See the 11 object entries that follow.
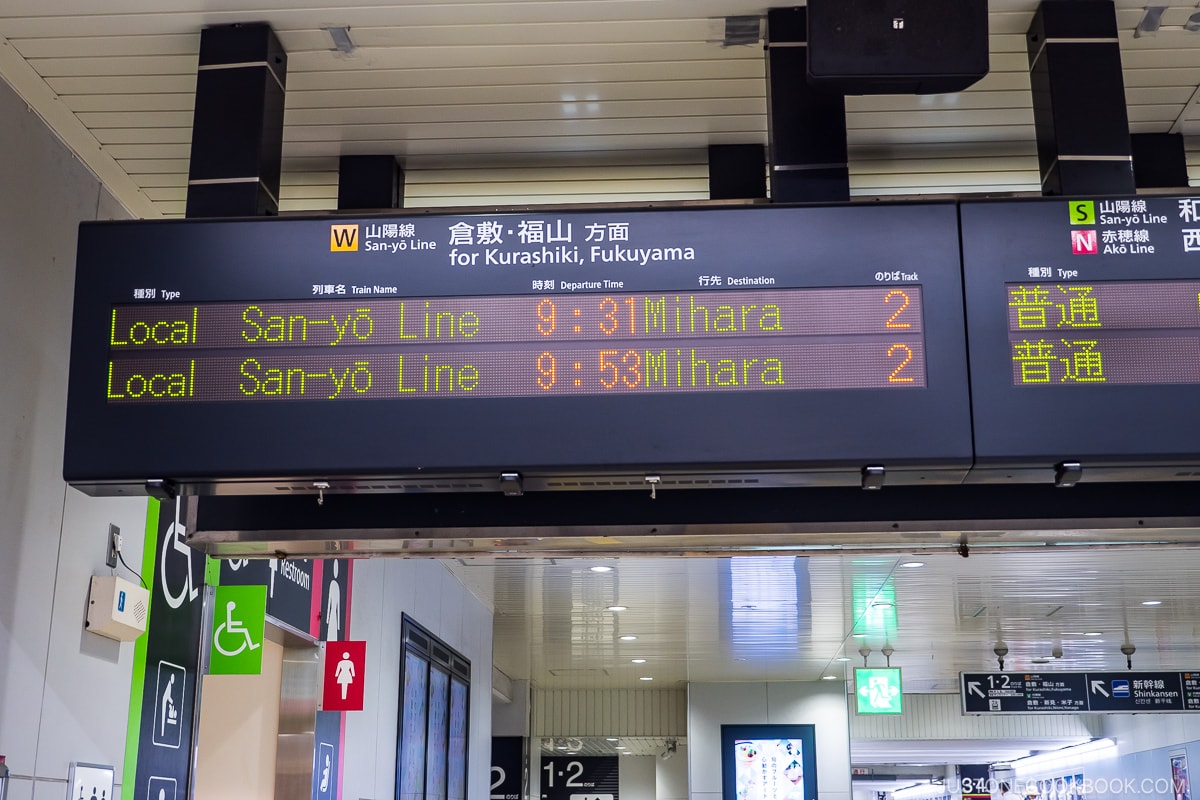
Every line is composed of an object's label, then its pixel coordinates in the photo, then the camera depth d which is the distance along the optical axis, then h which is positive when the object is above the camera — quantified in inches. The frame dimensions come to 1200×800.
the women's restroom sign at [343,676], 245.0 +12.8
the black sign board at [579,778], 764.0 -20.5
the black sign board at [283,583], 208.8 +27.4
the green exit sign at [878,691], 528.7 +21.8
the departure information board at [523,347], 111.0 +34.7
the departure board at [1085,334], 109.1 +35.4
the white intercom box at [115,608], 148.9 +15.8
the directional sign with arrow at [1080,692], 502.0 +20.5
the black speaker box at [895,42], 114.2 +62.0
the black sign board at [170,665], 171.6 +10.9
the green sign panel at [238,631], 191.9 +16.8
